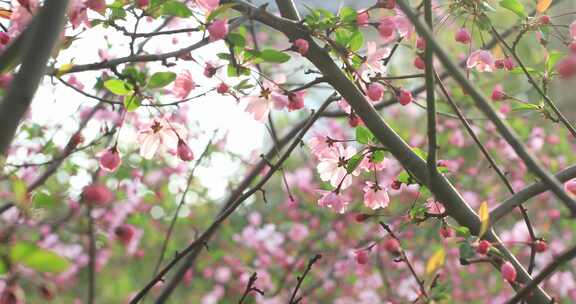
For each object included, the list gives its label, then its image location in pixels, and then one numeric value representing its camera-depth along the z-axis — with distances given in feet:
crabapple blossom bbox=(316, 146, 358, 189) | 4.98
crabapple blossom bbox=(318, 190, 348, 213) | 4.92
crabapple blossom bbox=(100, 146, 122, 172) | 4.57
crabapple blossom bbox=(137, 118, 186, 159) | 4.95
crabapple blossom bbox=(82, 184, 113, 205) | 3.50
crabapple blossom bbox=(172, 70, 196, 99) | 4.68
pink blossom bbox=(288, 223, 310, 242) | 13.48
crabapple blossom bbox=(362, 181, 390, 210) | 4.95
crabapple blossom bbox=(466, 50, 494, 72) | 4.97
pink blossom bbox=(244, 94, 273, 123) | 4.72
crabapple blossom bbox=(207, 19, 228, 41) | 3.81
